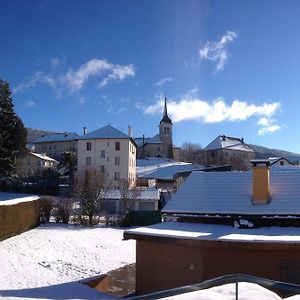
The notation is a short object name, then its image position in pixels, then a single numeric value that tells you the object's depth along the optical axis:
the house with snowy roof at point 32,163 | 40.58
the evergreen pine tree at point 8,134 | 30.40
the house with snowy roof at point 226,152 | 72.73
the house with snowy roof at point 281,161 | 46.62
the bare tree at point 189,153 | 82.78
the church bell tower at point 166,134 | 80.02
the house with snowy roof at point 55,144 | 72.27
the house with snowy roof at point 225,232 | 9.93
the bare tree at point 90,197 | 26.30
